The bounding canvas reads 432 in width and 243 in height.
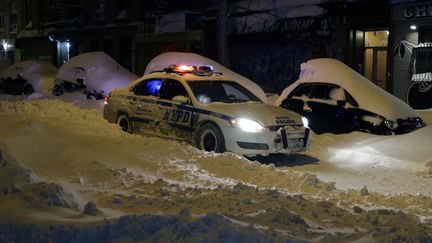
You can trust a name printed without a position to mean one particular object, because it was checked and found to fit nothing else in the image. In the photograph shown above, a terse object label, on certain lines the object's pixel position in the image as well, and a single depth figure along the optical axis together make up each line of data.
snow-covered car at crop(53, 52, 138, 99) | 21.00
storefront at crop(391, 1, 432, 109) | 19.38
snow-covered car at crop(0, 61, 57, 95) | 25.34
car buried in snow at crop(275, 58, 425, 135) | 12.77
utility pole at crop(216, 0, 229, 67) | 21.58
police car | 10.17
